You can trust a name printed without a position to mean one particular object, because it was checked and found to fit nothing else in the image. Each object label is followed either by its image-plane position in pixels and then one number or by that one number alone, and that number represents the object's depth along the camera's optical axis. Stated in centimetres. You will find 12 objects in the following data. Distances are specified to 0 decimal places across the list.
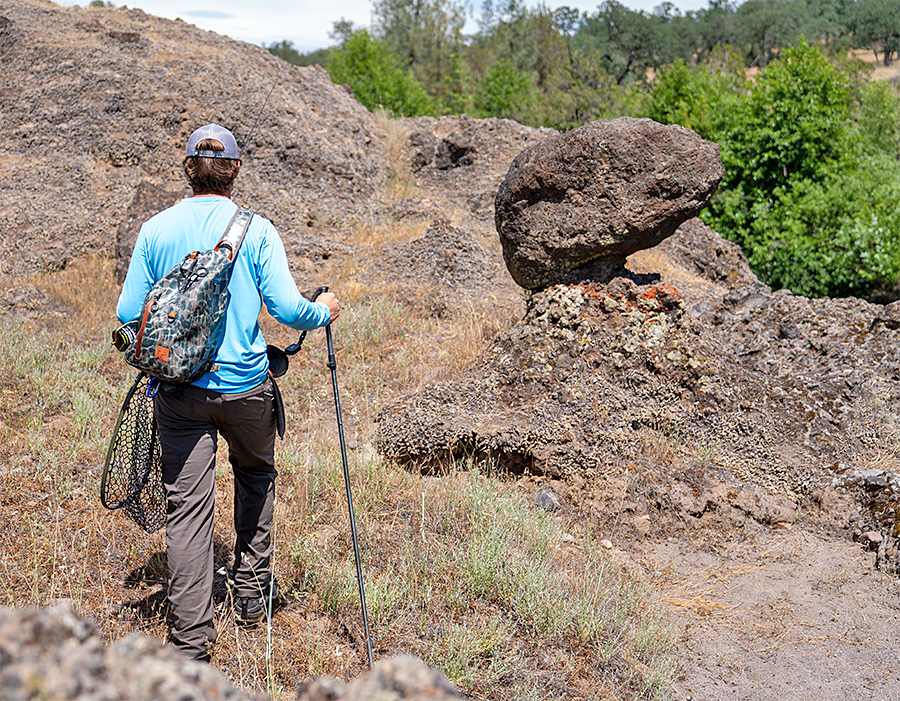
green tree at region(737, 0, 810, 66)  5194
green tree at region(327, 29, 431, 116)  2308
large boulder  530
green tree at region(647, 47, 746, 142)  1322
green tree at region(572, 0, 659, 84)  4472
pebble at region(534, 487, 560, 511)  466
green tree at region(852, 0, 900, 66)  5441
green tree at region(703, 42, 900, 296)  1086
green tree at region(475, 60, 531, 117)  2508
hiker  259
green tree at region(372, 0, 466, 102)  3662
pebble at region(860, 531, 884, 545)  430
